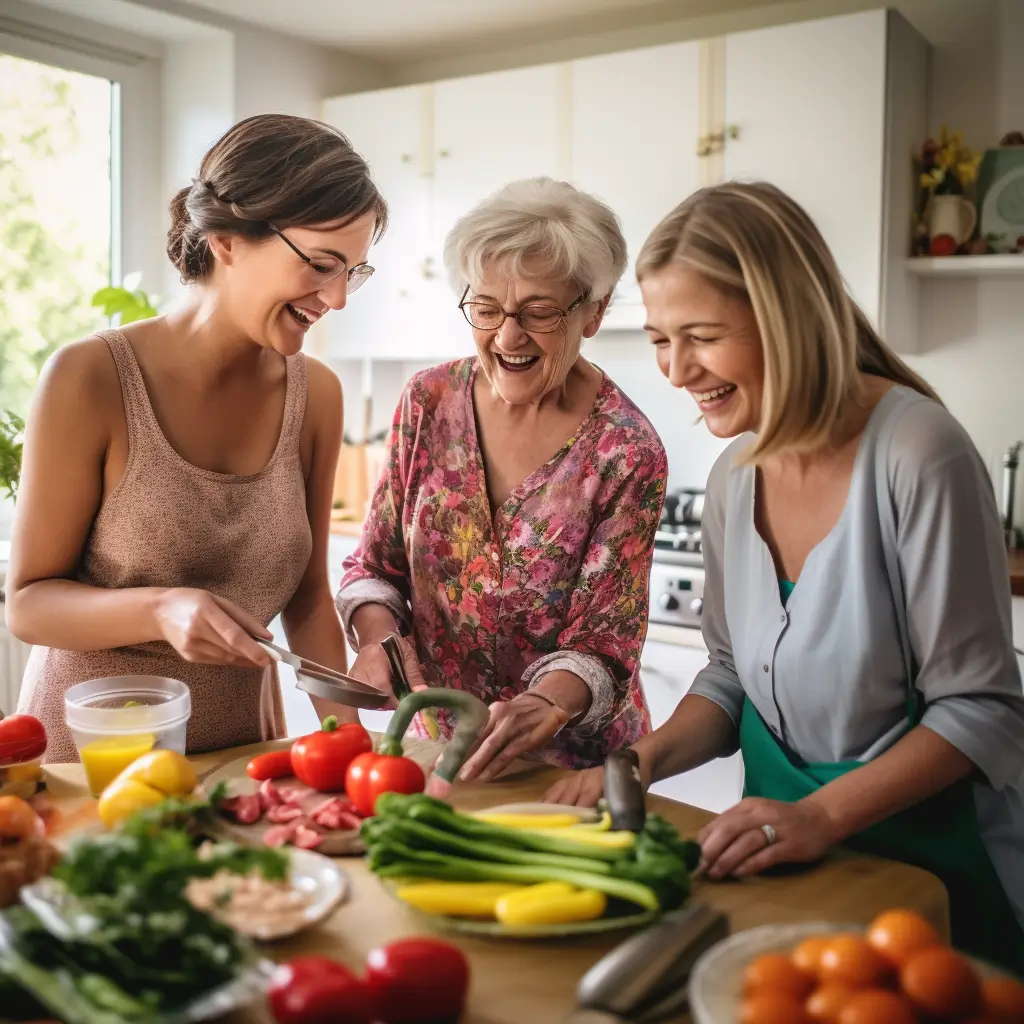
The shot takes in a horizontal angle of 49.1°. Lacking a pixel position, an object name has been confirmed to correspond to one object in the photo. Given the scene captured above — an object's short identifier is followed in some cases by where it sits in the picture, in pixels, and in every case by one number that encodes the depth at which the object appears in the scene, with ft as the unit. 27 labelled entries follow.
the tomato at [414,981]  2.66
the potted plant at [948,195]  9.95
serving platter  2.61
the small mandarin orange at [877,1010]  2.41
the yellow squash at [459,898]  3.22
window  11.43
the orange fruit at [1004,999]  2.48
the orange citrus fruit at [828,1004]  2.48
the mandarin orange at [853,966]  2.54
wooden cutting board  3.74
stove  9.93
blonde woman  3.97
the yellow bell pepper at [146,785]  3.84
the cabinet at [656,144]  9.60
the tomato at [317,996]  2.50
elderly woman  5.19
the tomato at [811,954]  2.65
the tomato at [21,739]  4.31
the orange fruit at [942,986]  2.47
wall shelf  9.66
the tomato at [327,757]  4.26
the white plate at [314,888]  3.09
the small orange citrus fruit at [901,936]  2.59
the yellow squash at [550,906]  3.11
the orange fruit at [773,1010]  2.49
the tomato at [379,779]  3.93
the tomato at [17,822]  3.39
